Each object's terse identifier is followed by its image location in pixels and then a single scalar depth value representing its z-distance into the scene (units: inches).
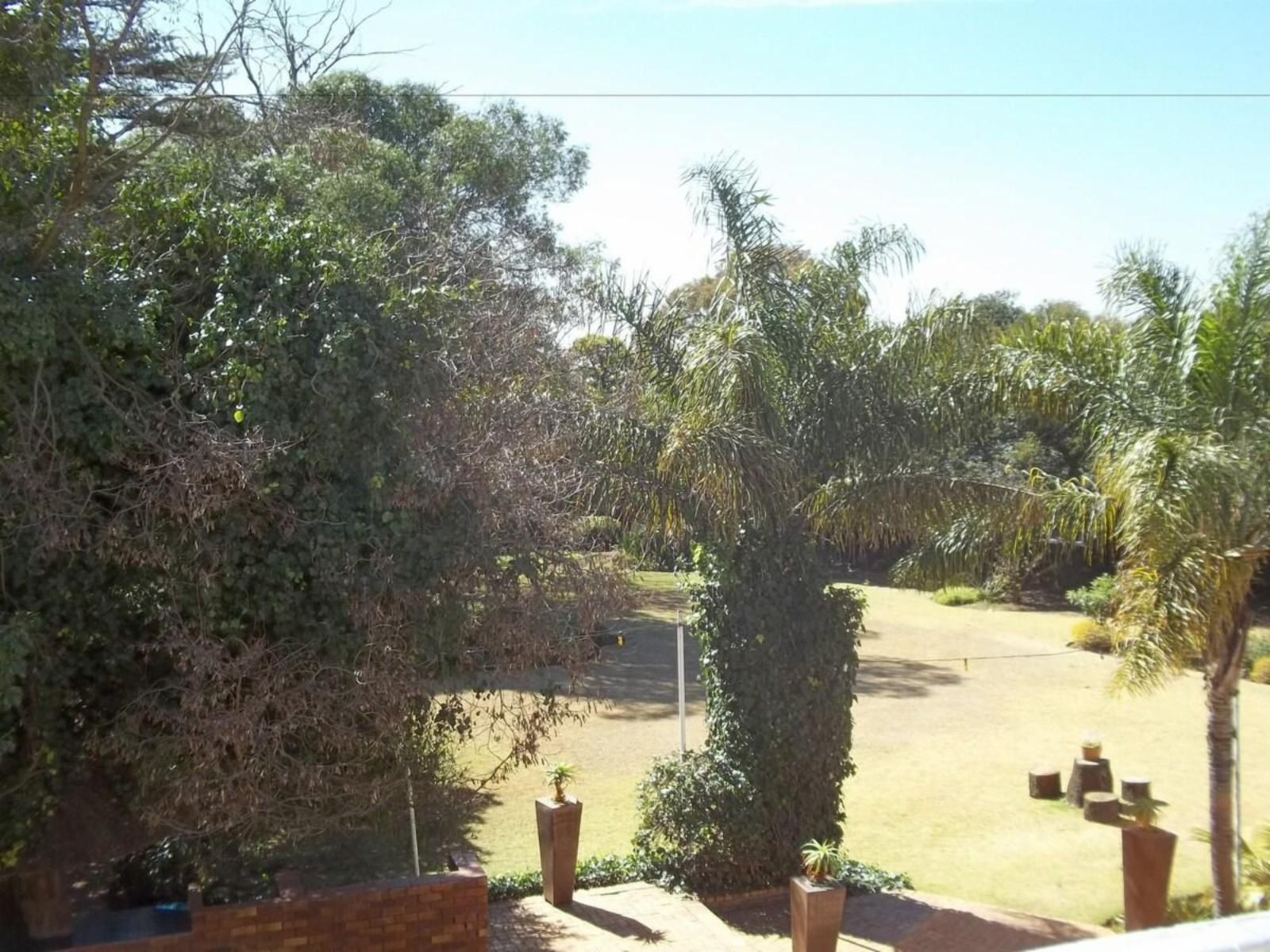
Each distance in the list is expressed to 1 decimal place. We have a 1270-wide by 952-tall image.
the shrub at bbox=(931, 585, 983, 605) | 1100.5
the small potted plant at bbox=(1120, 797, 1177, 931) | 304.8
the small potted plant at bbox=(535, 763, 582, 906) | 336.8
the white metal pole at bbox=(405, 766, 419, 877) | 282.7
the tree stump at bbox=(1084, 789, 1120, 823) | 431.2
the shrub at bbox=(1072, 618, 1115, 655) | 808.3
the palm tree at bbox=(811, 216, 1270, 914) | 286.4
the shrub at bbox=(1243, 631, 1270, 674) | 740.0
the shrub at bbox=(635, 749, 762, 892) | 355.3
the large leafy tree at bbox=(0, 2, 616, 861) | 245.0
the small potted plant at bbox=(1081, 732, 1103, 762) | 458.0
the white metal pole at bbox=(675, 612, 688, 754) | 383.2
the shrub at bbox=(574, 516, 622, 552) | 308.3
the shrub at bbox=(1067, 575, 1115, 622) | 864.2
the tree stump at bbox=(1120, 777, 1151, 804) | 440.1
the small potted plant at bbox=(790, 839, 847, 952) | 288.8
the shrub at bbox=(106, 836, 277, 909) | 281.1
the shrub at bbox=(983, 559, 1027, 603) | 1085.8
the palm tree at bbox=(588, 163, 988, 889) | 354.9
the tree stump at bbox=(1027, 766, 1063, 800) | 465.1
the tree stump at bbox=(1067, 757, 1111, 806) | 452.8
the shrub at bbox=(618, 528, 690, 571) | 366.3
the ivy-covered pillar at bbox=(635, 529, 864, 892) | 355.9
